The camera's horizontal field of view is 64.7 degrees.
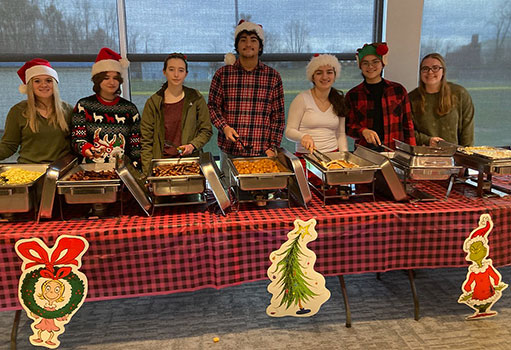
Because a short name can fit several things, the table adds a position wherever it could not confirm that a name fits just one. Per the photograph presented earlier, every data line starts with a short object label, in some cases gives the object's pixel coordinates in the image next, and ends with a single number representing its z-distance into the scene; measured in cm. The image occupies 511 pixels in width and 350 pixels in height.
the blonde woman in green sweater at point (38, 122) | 235
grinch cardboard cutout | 203
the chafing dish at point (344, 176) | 199
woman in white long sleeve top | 255
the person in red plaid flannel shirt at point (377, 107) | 265
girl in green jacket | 240
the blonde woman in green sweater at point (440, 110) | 273
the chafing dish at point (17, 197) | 179
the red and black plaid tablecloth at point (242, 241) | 182
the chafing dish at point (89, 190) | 183
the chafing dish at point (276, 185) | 193
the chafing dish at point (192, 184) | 191
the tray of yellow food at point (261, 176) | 192
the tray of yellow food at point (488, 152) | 214
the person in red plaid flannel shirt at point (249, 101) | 270
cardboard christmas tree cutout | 192
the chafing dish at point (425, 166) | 207
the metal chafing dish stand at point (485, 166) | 209
